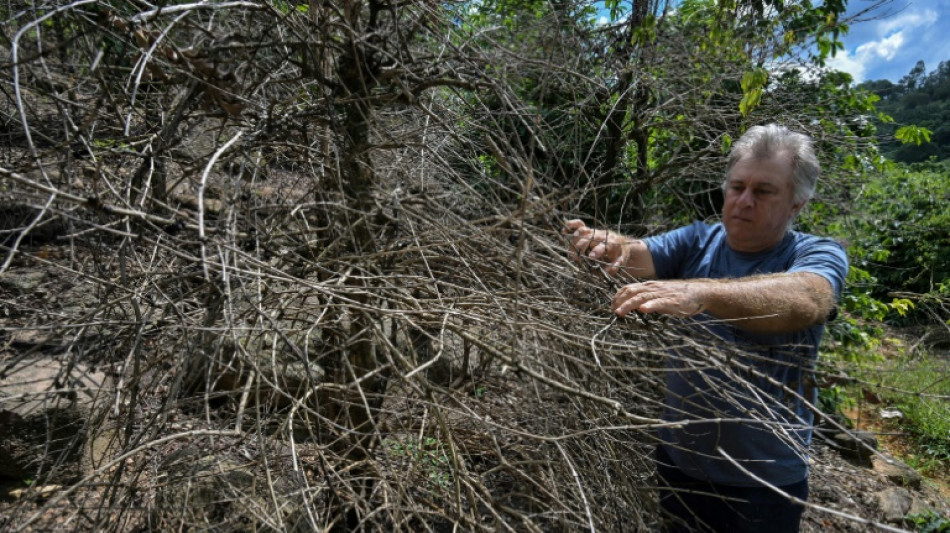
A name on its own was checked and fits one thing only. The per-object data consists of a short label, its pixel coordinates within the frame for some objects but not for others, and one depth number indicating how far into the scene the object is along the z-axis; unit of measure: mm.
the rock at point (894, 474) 4458
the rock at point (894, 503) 3852
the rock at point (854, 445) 4520
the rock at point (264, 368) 1305
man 1652
